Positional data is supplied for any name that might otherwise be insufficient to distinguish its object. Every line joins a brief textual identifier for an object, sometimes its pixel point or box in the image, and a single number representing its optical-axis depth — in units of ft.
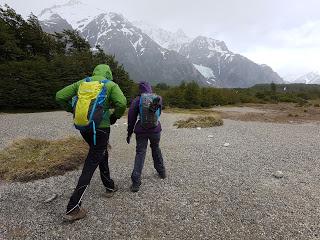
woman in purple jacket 14.05
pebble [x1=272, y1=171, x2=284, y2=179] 16.54
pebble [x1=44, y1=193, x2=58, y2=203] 12.91
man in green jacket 11.12
